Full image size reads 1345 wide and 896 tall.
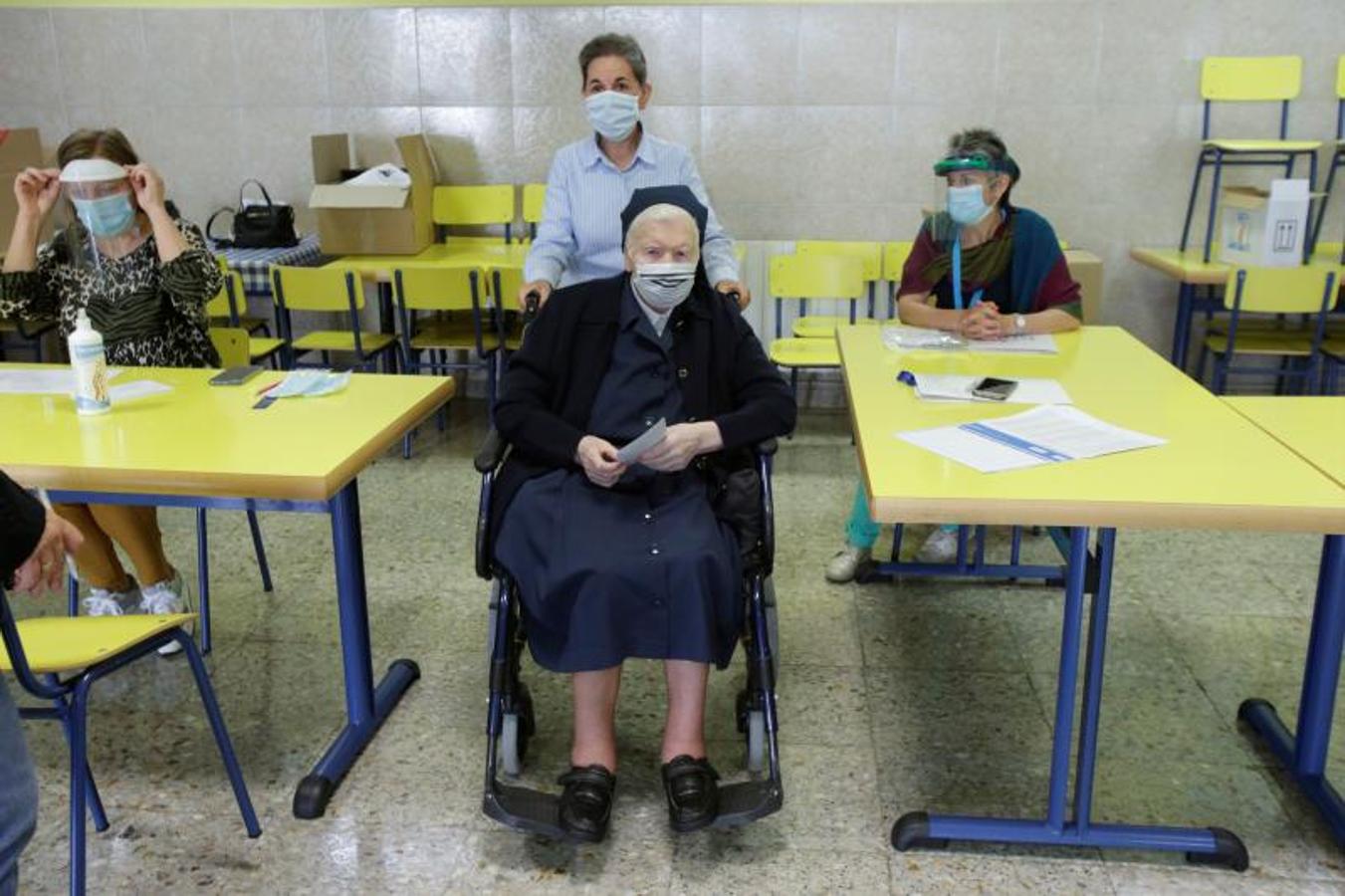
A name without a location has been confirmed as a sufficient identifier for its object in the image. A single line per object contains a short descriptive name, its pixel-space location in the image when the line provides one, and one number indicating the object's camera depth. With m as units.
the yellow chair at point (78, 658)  1.77
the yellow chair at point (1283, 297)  4.33
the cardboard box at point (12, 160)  5.20
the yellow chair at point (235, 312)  4.44
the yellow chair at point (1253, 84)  4.78
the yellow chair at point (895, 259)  5.06
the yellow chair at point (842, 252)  5.02
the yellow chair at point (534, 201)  5.28
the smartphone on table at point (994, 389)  2.40
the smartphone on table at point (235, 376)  2.60
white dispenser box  4.58
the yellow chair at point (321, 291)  4.38
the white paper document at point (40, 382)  2.53
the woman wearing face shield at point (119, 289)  2.77
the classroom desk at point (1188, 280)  4.65
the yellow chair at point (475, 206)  5.31
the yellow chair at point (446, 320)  4.39
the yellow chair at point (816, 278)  4.77
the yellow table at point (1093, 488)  1.75
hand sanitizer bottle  2.30
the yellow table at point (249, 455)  1.97
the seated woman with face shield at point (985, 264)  2.96
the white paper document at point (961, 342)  2.90
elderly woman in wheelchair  2.10
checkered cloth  4.77
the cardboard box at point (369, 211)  4.95
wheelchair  2.10
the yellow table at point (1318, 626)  2.14
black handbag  5.16
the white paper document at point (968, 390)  2.39
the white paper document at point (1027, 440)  1.97
